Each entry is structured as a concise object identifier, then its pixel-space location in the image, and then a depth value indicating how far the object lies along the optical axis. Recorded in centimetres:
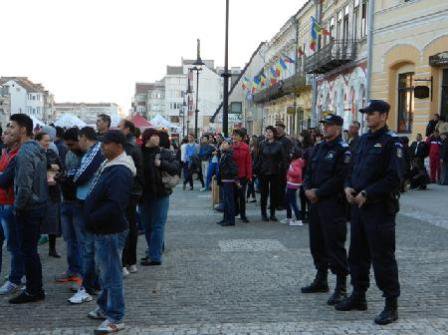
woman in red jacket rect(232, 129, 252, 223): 1227
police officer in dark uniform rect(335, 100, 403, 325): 575
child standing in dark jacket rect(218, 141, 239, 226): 1194
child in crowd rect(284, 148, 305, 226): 1201
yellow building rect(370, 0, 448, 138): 2108
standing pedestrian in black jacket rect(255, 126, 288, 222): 1226
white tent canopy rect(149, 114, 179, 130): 3275
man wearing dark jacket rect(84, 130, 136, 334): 541
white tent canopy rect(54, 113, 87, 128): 2647
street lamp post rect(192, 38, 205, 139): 3318
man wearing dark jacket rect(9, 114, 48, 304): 632
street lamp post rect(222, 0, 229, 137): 2219
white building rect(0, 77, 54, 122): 13650
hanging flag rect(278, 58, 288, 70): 3678
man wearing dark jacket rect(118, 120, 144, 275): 753
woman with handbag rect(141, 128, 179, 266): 816
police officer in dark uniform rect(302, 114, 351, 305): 649
